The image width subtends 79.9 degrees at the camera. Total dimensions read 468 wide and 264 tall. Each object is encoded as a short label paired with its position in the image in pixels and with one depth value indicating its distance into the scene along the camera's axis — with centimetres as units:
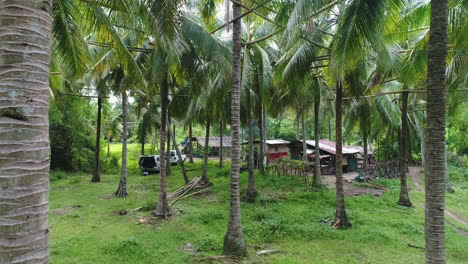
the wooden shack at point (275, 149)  2613
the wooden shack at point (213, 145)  3191
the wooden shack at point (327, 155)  2202
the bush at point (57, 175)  1851
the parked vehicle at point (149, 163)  2177
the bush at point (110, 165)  2261
